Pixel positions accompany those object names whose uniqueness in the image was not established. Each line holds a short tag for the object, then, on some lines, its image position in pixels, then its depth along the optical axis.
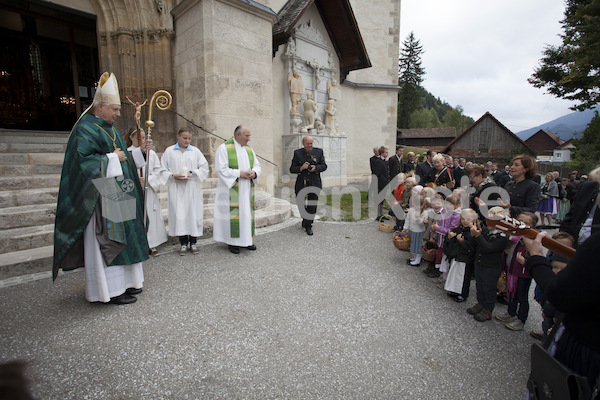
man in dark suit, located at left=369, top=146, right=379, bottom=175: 7.52
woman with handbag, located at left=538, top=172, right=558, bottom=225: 7.83
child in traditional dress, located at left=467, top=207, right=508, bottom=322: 2.83
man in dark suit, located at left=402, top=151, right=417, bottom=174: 8.17
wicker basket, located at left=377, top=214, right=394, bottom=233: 5.98
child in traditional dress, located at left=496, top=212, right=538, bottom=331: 2.81
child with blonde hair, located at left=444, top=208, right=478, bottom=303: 3.12
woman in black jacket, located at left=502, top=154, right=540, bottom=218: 3.16
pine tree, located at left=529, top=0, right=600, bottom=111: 14.58
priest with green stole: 4.58
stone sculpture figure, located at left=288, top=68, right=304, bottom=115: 10.41
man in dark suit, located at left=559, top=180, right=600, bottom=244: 2.92
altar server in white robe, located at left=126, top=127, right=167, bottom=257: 4.30
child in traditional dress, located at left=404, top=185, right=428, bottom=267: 4.19
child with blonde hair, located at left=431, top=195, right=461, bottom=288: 3.62
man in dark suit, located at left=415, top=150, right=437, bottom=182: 6.12
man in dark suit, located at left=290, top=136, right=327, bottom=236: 5.64
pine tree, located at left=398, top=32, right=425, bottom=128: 45.97
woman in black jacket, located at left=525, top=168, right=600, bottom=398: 1.16
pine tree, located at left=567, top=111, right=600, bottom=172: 17.68
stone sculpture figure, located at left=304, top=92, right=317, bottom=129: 10.77
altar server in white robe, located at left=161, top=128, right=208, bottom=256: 4.47
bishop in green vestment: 2.82
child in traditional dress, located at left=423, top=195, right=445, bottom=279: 3.91
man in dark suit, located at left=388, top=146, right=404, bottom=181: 7.78
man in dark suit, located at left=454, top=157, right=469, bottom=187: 6.00
